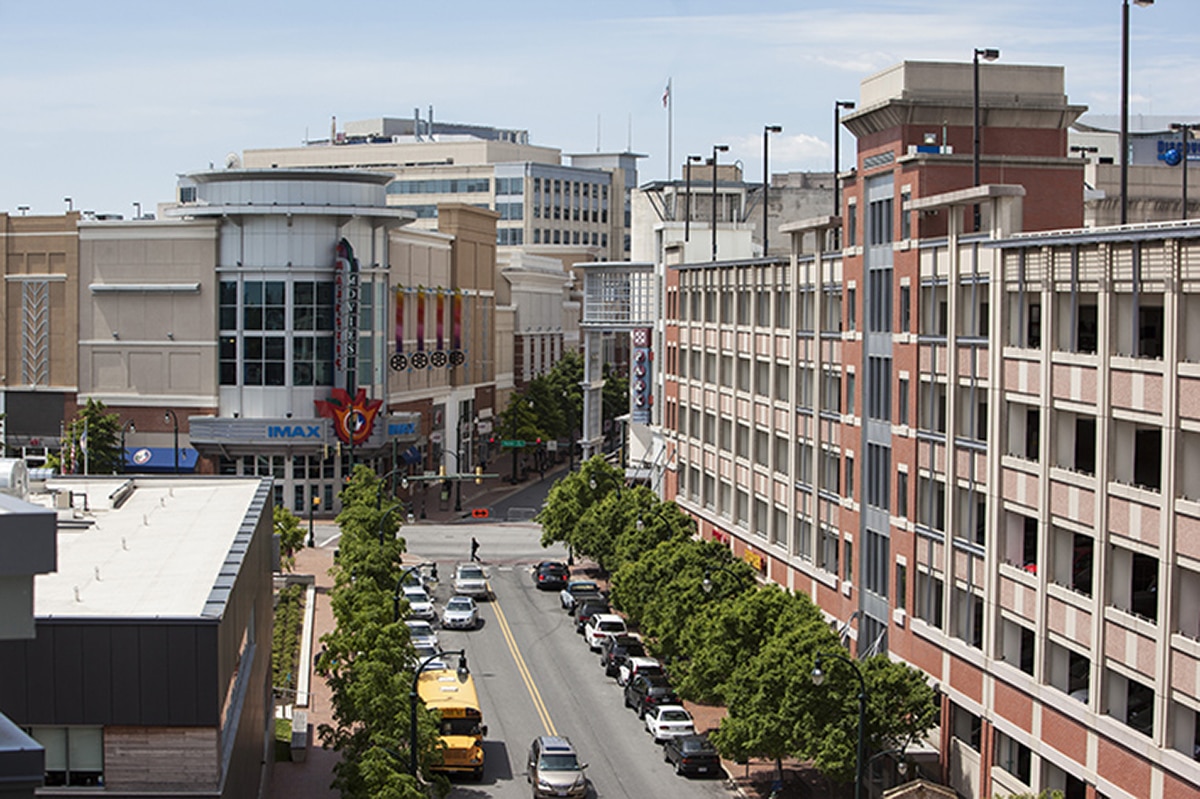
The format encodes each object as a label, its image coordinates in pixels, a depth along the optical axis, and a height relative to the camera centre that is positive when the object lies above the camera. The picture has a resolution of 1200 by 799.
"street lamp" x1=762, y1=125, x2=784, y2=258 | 74.21 +8.85
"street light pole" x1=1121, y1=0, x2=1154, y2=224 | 40.81 +6.21
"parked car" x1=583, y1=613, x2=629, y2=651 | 71.69 -13.44
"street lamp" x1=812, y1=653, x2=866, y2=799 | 42.56 -10.40
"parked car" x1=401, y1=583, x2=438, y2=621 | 74.72 -12.93
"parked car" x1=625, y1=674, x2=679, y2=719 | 59.56 -13.67
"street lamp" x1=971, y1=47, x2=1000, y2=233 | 49.62 +7.25
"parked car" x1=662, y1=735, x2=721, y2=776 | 52.88 -14.17
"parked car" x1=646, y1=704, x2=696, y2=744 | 56.44 -13.94
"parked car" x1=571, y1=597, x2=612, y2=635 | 75.81 -13.33
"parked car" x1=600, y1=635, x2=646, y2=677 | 66.88 -13.62
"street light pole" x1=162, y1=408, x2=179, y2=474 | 110.69 -5.86
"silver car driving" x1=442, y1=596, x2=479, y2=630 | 75.38 -13.46
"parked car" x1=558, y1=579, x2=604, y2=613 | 80.56 -13.15
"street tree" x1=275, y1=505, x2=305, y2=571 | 79.94 -10.18
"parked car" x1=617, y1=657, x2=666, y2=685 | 63.53 -13.48
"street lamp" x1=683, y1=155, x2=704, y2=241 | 92.89 +6.81
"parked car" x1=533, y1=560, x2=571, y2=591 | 87.06 -13.40
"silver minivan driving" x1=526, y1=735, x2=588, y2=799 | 49.25 -13.76
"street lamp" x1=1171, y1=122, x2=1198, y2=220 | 52.06 +6.80
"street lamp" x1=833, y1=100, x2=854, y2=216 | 67.31 +8.33
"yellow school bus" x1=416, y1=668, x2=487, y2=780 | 51.75 -12.92
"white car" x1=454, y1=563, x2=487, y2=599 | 83.25 -13.14
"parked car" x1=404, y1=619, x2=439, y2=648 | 67.06 -12.93
